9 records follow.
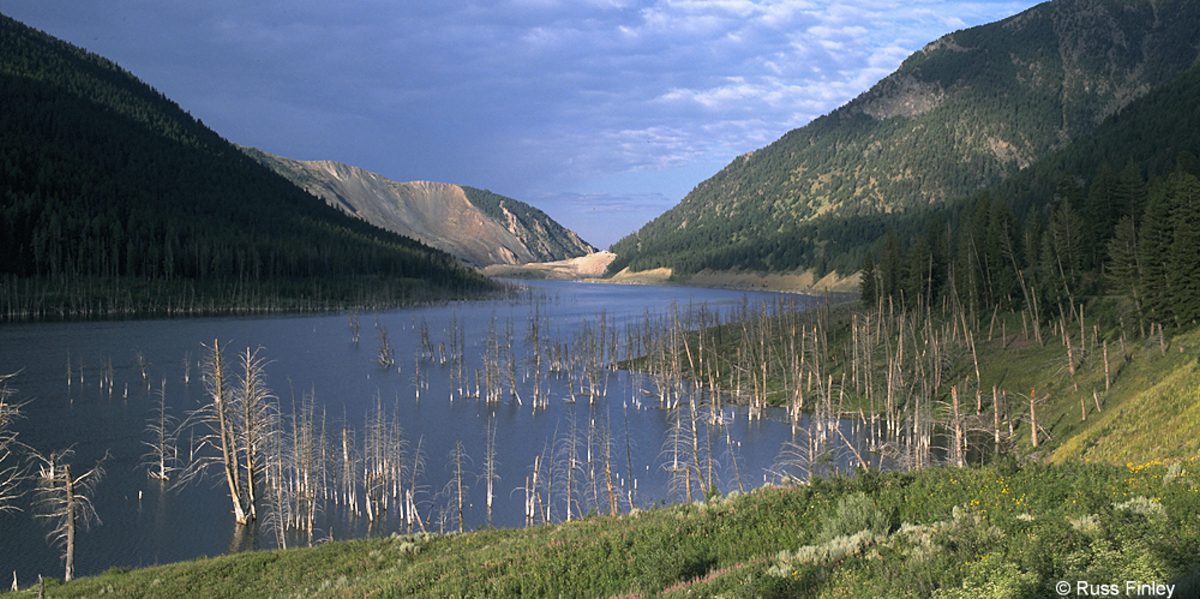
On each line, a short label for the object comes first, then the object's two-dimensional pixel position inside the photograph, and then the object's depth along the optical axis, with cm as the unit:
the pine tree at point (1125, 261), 7000
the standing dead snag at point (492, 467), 4647
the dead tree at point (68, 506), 3322
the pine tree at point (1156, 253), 6211
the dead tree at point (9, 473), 4638
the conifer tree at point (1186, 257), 5947
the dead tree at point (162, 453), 5200
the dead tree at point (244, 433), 4381
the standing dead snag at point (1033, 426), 5034
